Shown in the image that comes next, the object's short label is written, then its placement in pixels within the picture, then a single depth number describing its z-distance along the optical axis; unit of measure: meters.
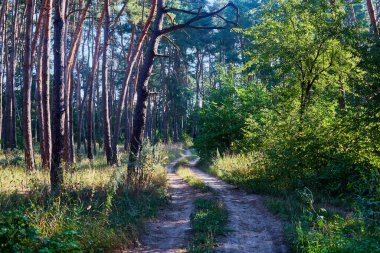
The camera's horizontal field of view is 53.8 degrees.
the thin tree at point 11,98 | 20.00
